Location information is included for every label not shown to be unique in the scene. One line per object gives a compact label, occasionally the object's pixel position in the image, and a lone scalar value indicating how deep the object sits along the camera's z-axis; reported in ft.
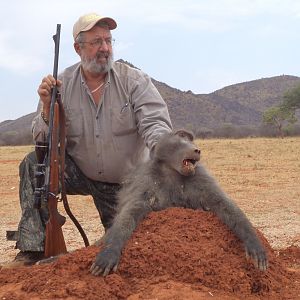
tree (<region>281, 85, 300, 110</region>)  123.85
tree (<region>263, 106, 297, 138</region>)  121.29
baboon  11.76
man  16.46
